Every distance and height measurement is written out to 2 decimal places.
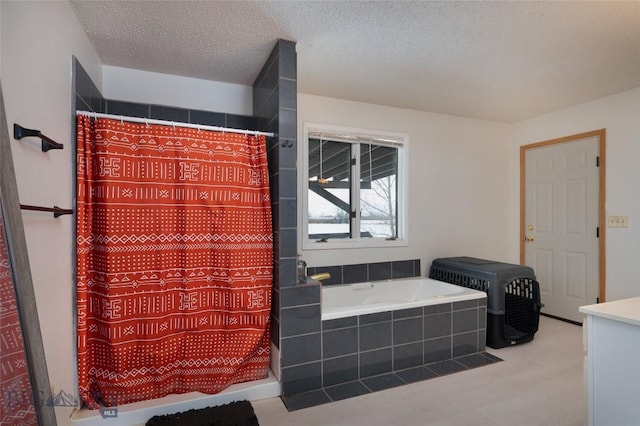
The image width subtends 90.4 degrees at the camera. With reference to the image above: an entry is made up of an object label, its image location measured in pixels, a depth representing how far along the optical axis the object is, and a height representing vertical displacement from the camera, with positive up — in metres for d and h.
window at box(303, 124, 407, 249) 3.05 +0.25
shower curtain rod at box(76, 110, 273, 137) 1.77 +0.55
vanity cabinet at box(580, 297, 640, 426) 1.29 -0.64
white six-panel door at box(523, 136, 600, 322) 3.17 -0.12
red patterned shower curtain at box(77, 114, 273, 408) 1.78 -0.28
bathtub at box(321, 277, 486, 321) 2.64 -0.73
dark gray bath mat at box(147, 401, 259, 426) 1.74 -1.15
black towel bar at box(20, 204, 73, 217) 1.10 +0.02
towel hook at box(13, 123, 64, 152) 1.14 +0.30
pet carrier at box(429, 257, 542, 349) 2.72 -0.76
